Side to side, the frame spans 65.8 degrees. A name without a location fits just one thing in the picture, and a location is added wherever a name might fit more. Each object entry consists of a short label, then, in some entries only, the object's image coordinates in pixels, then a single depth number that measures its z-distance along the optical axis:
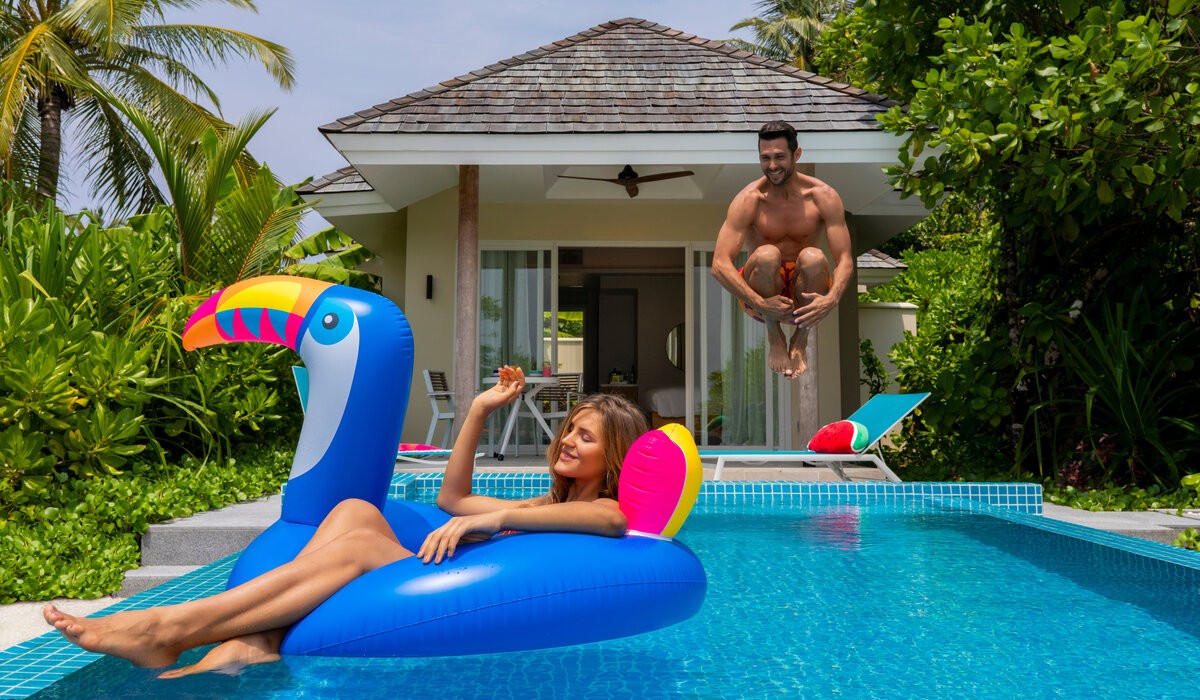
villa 8.19
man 5.62
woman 2.24
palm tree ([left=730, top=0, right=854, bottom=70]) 30.58
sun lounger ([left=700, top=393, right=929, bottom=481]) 6.93
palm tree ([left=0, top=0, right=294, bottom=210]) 15.31
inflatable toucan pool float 2.48
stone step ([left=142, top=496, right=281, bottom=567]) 4.66
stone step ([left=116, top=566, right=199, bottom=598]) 4.34
